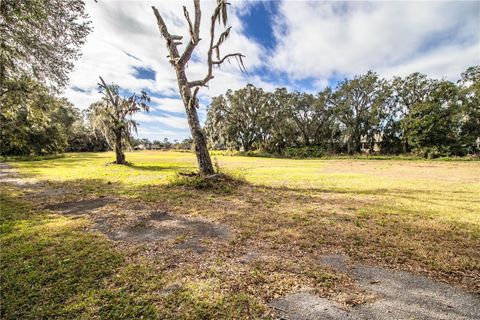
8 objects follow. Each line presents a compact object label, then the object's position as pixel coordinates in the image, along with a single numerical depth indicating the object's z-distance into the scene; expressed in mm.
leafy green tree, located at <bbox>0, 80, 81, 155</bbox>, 7301
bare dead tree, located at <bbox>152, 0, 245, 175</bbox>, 10820
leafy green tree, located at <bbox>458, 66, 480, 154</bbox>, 34688
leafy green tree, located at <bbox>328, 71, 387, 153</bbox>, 43094
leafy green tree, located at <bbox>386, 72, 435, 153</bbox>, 39844
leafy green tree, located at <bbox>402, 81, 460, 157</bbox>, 34938
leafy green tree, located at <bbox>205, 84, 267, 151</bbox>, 46844
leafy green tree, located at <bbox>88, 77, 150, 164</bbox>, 19672
